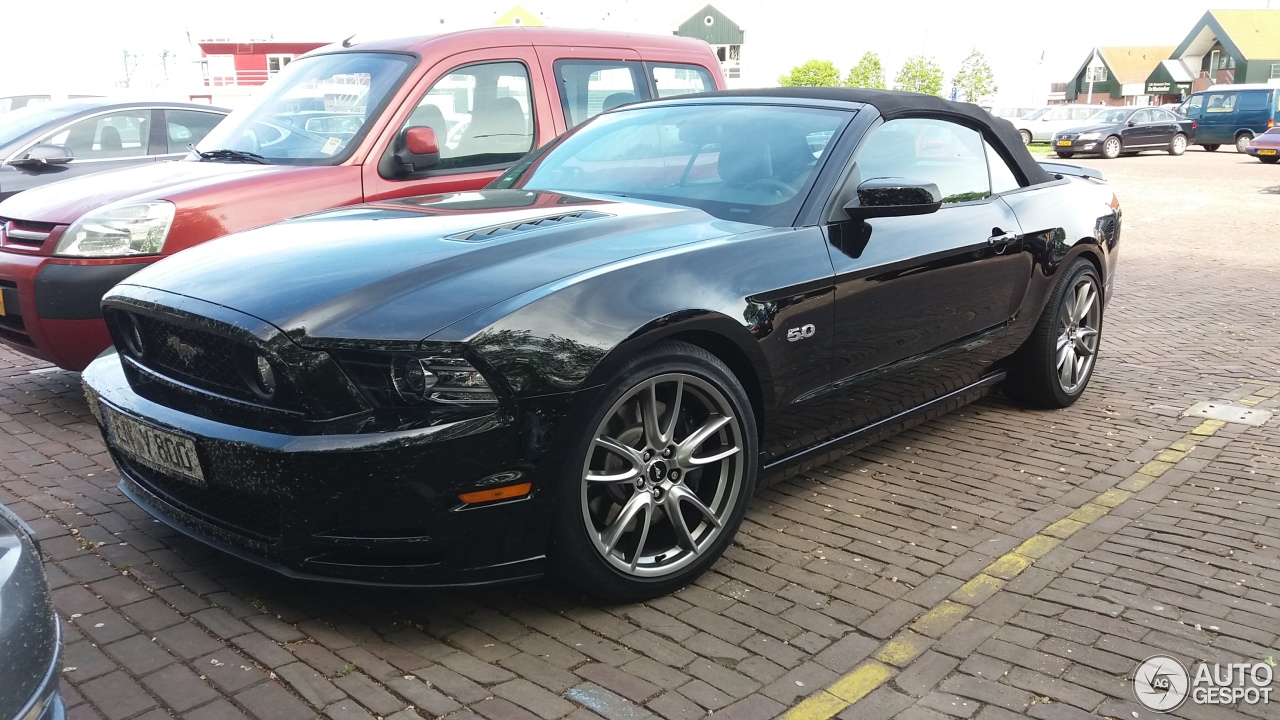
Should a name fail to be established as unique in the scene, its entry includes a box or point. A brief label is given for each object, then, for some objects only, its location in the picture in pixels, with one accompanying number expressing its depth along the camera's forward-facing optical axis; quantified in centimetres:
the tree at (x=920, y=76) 6097
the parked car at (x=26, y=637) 187
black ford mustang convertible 286
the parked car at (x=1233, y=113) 3384
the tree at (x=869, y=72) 6144
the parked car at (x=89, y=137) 793
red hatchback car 485
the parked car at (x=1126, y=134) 3297
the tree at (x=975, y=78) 6744
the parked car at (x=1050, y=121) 3828
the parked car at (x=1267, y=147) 2825
